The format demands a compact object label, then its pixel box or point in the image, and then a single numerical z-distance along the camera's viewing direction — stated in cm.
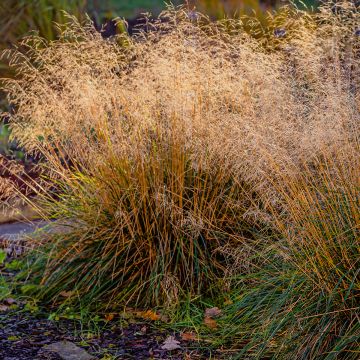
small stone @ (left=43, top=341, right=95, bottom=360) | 392
